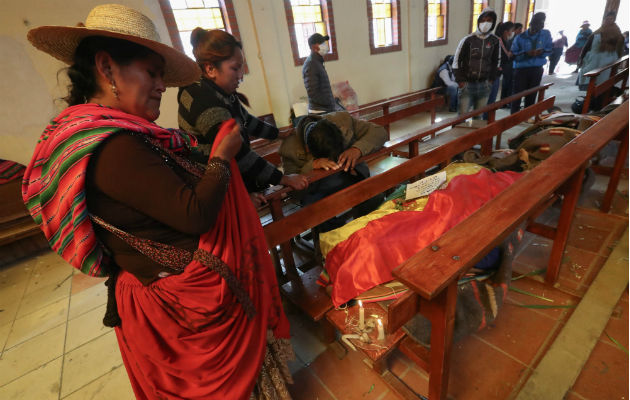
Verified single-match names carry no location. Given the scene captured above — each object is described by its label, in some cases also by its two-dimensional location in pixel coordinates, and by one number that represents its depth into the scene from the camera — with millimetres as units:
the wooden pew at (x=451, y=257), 849
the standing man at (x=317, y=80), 4055
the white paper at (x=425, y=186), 1806
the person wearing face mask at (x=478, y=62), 4379
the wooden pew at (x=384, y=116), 2707
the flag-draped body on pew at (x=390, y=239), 1374
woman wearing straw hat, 706
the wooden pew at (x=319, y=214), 1410
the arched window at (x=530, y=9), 11575
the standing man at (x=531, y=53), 5090
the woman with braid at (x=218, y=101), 1418
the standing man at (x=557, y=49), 10297
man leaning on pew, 1993
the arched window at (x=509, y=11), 10555
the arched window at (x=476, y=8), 9125
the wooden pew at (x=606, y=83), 4223
